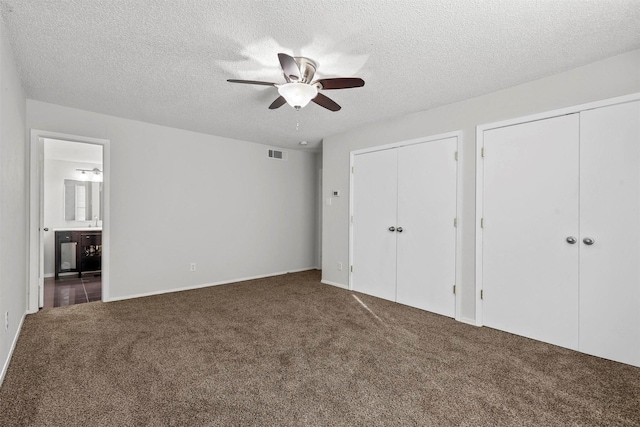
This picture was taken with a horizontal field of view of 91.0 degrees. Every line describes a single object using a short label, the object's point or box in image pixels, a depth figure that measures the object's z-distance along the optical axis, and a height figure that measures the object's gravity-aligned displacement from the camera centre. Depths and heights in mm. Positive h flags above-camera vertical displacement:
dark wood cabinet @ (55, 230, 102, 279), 5422 -704
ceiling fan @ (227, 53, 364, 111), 2324 +980
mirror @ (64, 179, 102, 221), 5961 +225
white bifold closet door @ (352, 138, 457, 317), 3445 -133
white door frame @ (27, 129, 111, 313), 3395 -9
